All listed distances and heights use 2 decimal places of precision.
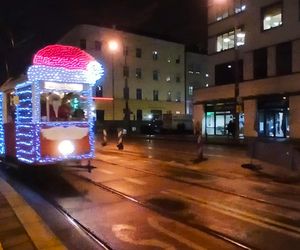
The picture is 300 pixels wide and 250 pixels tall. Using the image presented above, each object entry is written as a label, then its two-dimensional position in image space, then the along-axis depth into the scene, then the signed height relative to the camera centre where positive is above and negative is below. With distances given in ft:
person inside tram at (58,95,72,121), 41.86 +0.44
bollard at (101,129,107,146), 99.16 -6.18
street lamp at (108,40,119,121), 215.51 +18.97
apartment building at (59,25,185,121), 210.59 +21.89
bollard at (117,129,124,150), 85.56 -5.74
